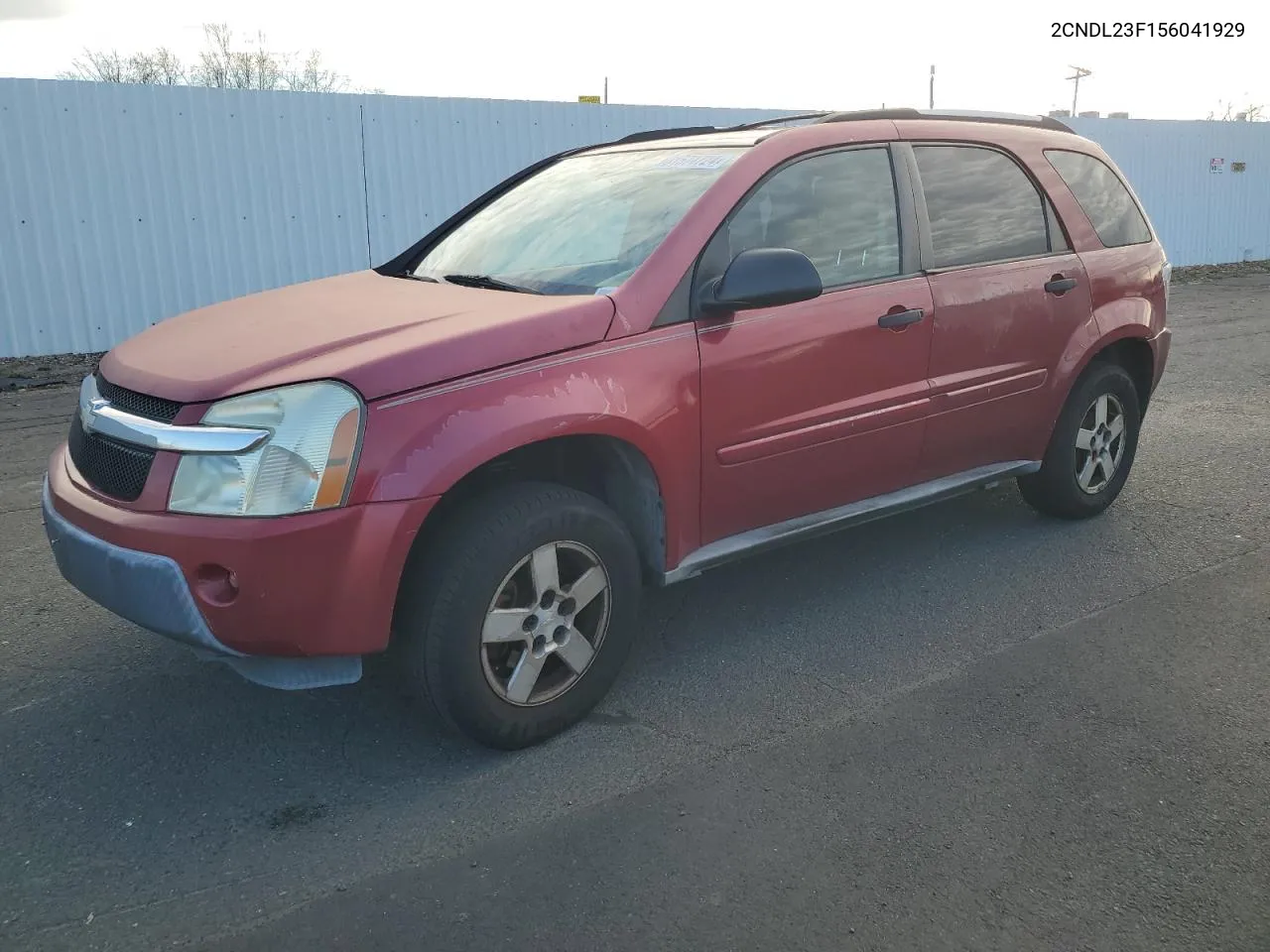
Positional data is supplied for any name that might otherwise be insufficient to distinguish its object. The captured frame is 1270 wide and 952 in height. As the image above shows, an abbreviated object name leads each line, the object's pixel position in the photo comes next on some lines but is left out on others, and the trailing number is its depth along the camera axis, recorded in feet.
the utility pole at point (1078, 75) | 160.07
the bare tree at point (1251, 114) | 115.91
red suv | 9.27
